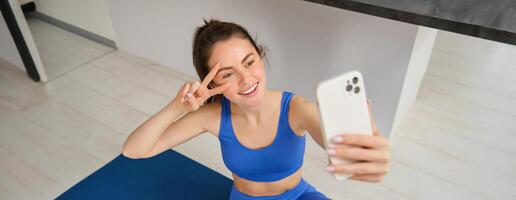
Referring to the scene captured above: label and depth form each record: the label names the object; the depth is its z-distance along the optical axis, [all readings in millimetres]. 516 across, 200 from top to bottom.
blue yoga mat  1278
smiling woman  840
